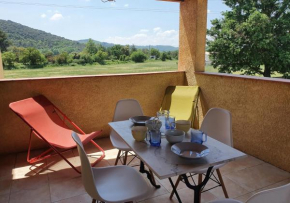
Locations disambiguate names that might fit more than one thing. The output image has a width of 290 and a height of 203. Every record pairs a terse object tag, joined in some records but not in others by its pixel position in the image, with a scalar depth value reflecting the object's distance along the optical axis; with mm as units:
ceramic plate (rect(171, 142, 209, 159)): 1469
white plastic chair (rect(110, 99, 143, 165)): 2758
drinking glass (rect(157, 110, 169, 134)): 2131
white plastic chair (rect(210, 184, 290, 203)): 933
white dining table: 1306
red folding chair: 2752
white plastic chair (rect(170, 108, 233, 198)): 2170
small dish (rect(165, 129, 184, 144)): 1655
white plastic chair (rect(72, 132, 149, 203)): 1509
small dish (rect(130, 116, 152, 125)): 2139
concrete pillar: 4039
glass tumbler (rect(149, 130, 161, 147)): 1635
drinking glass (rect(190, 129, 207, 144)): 1669
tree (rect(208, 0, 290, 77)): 10461
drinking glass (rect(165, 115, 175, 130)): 1935
